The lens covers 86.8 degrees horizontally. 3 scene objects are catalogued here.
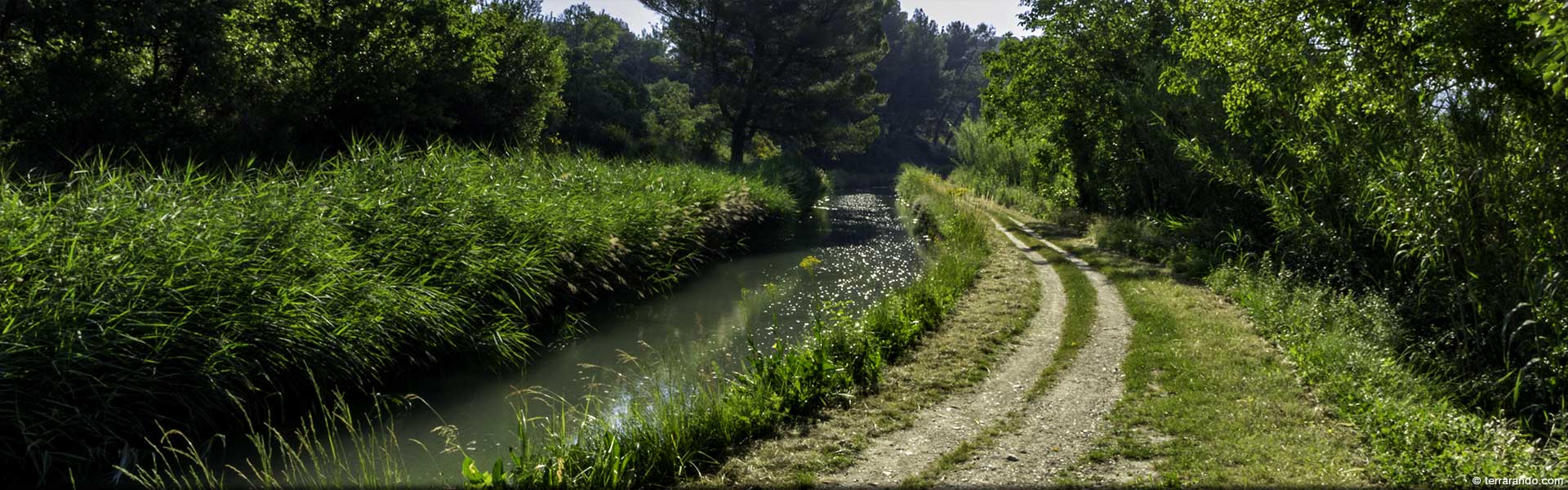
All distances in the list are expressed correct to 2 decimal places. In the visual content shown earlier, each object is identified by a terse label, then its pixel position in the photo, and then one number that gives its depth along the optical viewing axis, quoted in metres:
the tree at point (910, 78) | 86.56
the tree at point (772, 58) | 40.31
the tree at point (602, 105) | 34.31
